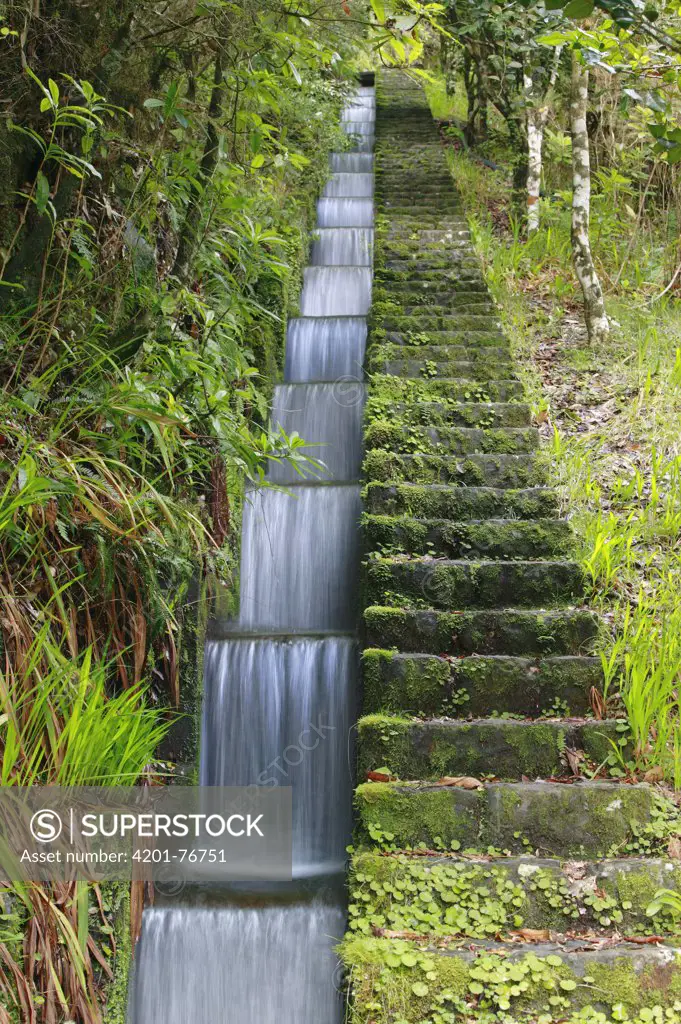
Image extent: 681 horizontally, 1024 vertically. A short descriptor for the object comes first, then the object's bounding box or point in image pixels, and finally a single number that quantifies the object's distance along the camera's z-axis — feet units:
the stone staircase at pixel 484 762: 7.88
